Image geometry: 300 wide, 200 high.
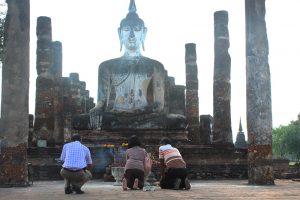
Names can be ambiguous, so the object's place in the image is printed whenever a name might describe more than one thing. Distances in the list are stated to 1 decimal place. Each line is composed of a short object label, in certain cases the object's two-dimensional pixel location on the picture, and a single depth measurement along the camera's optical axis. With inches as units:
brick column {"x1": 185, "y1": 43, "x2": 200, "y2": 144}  950.4
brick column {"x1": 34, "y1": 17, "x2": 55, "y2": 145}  831.1
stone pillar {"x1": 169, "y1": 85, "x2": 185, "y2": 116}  992.9
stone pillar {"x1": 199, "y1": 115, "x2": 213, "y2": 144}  982.4
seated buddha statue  798.5
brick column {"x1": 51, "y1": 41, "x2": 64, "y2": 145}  899.4
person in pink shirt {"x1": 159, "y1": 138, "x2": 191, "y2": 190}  382.3
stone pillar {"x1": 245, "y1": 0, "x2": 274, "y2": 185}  467.5
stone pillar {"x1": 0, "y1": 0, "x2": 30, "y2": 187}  444.8
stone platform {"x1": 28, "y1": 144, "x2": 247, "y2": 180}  600.7
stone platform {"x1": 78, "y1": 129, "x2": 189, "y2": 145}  713.6
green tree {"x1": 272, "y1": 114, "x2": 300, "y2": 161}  1847.9
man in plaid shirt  354.3
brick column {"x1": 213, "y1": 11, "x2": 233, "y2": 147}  796.6
